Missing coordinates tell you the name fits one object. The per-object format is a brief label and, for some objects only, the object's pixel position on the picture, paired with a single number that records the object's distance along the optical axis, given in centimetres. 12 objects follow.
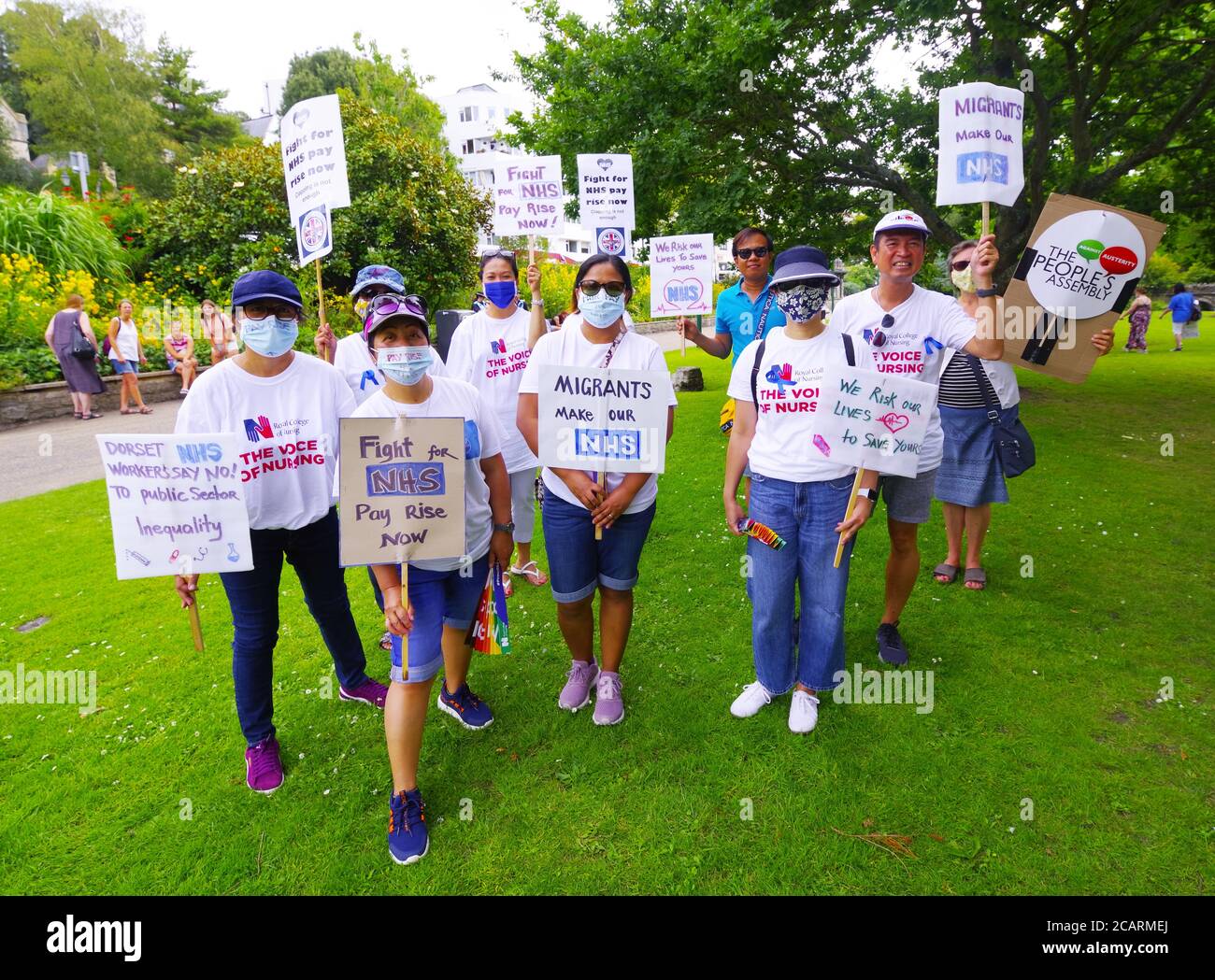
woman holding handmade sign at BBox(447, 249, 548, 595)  494
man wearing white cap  361
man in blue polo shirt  472
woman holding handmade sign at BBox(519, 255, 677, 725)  348
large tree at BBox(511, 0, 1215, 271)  916
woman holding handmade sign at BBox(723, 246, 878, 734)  339
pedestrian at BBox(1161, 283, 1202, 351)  1933
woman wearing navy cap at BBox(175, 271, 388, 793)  308
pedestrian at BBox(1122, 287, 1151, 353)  2005
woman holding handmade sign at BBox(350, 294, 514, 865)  292
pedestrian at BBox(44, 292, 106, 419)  1177
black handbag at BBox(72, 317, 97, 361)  1173
